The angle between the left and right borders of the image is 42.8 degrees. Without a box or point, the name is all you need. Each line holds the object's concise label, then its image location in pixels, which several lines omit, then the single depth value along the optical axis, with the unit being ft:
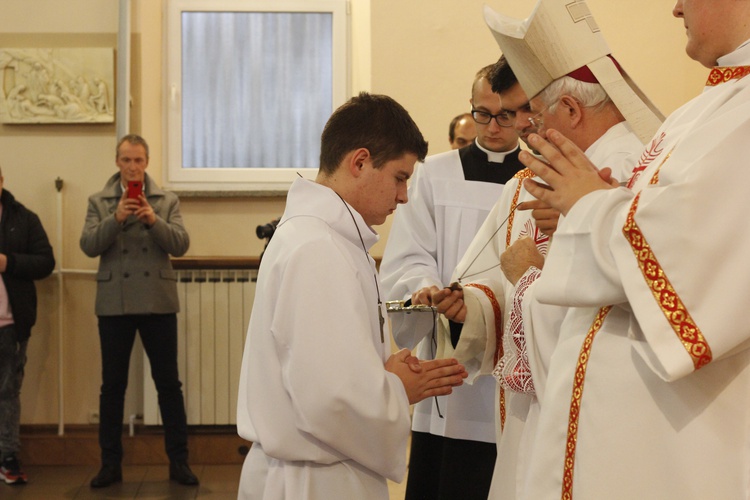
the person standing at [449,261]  9.74
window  20.74
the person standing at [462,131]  16.72
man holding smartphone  17.06
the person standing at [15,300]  17.49
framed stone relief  19.44
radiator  19.56
